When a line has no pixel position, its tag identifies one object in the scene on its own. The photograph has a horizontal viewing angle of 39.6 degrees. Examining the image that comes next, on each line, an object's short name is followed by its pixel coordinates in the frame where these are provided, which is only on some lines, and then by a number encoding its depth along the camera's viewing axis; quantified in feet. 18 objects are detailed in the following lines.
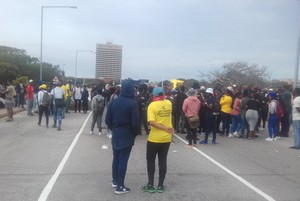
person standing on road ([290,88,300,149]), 42.14
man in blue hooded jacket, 23.34
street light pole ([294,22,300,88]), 68.49
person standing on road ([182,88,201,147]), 39.86
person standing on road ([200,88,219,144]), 44.42
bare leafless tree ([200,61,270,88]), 130.52
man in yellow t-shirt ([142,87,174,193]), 23.97
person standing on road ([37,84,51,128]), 54.75
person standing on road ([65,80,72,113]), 73.99
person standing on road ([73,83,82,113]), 81.05
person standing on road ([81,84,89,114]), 81.57
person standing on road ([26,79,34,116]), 70.23
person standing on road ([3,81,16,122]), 61.82
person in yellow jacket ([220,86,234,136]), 50.88
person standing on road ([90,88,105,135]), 48.85
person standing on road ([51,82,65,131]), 52.95
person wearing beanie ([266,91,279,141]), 47.85
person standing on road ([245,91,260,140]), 49.14
